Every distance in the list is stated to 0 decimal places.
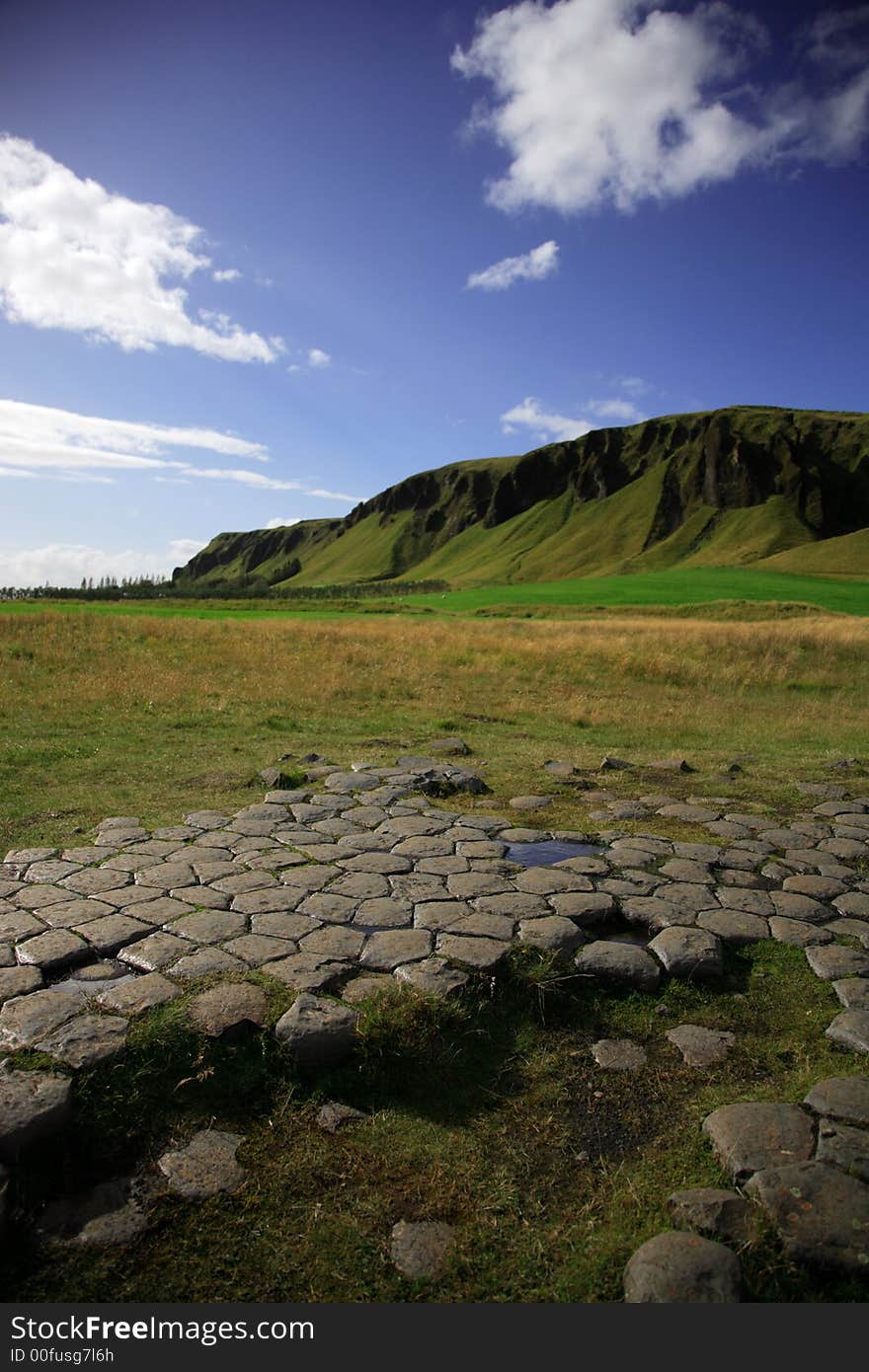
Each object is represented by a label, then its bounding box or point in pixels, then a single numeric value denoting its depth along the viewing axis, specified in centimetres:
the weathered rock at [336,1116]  313
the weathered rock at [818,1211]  245
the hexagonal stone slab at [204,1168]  278
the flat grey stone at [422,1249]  249
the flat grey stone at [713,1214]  254
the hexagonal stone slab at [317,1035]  343
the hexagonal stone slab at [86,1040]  323
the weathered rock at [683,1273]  232
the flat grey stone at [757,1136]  285
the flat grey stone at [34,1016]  337
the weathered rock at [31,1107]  283
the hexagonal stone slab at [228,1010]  348
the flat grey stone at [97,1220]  258
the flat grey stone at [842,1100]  309
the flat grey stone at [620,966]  418
